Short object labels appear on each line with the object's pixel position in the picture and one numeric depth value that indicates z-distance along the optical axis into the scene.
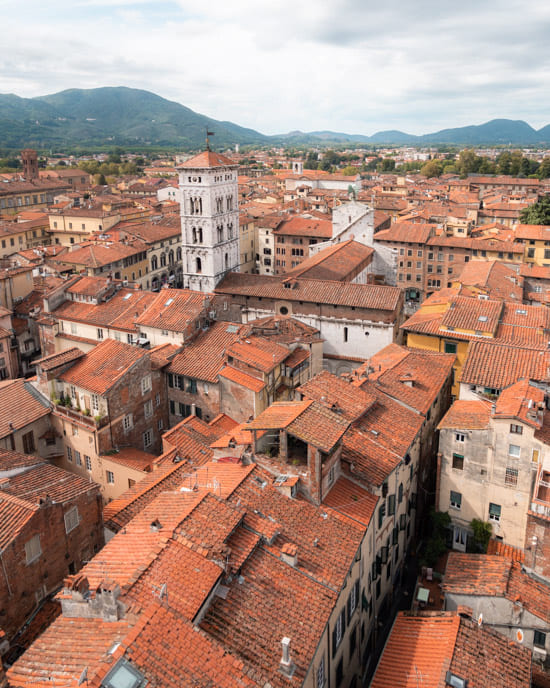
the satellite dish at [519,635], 22.50
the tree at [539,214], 86.00
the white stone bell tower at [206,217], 55.31
